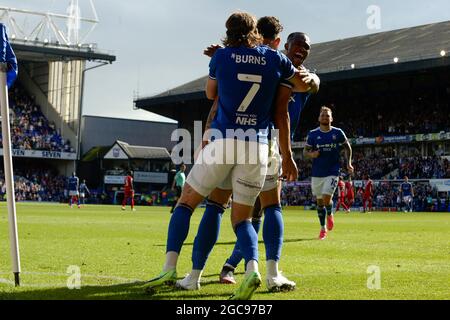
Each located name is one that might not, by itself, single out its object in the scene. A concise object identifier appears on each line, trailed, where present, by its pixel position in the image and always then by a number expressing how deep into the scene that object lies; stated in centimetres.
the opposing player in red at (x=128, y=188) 3592
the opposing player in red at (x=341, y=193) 3569
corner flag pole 591
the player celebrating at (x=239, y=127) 562
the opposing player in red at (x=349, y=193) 3636
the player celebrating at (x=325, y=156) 1430
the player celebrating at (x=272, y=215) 593
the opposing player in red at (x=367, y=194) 3782
